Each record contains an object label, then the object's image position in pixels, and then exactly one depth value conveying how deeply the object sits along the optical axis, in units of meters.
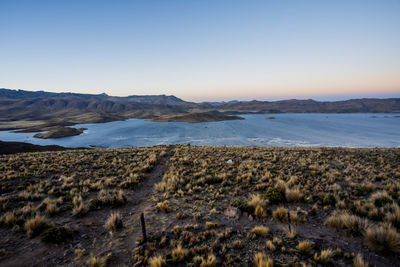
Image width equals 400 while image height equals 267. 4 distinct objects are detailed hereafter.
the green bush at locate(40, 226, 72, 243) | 5.47
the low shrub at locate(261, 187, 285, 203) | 8.19
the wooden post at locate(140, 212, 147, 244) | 5.45
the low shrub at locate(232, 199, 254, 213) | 7.36
